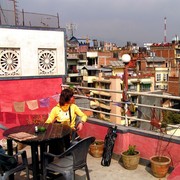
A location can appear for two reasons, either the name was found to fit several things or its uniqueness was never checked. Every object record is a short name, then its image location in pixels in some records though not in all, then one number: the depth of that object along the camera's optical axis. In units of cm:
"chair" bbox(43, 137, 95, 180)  349
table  364
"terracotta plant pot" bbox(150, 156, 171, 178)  432
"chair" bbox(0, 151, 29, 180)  347
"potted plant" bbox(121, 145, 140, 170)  471
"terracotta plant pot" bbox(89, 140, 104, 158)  537
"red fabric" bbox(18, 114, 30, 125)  685
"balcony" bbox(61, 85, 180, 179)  449
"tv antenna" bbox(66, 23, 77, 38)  5034
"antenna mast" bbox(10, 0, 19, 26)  754
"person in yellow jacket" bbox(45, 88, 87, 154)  455
